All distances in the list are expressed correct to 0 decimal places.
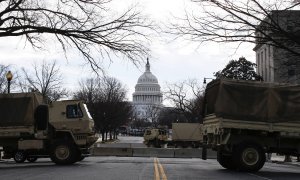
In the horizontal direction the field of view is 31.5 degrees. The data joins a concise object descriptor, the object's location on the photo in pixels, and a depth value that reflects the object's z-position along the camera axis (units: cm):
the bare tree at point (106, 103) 7925
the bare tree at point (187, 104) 9555
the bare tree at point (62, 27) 2094
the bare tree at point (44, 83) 6385
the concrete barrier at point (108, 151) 3720
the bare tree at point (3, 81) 7162
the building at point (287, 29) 2067
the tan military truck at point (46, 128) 2334
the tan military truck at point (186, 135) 6344
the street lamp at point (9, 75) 2883
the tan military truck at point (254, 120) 1945
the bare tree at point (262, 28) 1991
